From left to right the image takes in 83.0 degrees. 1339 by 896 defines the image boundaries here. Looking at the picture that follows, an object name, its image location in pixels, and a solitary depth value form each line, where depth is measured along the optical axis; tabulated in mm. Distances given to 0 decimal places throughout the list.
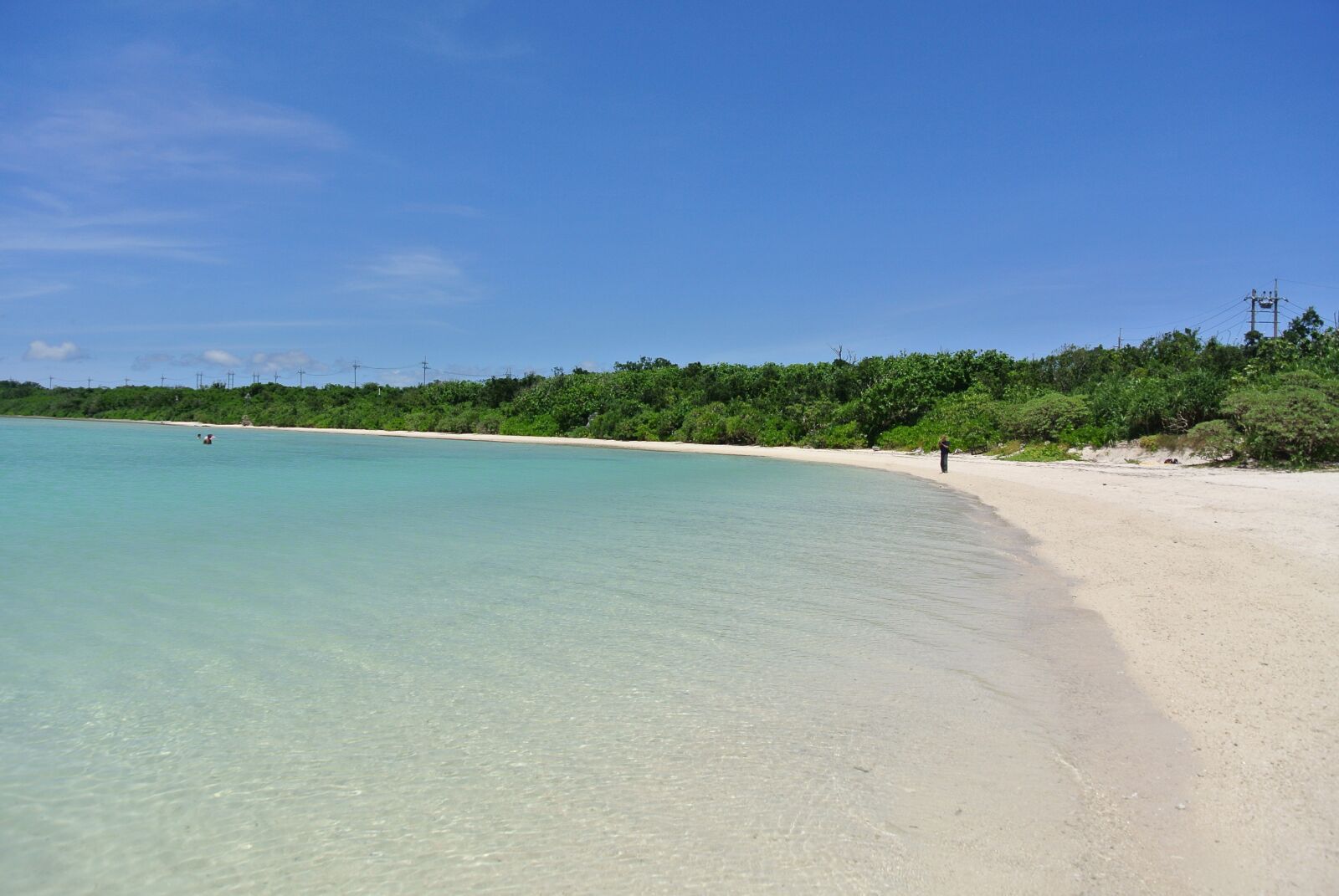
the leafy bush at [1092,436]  27703
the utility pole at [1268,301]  45250
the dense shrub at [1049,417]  30031
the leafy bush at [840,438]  40500
